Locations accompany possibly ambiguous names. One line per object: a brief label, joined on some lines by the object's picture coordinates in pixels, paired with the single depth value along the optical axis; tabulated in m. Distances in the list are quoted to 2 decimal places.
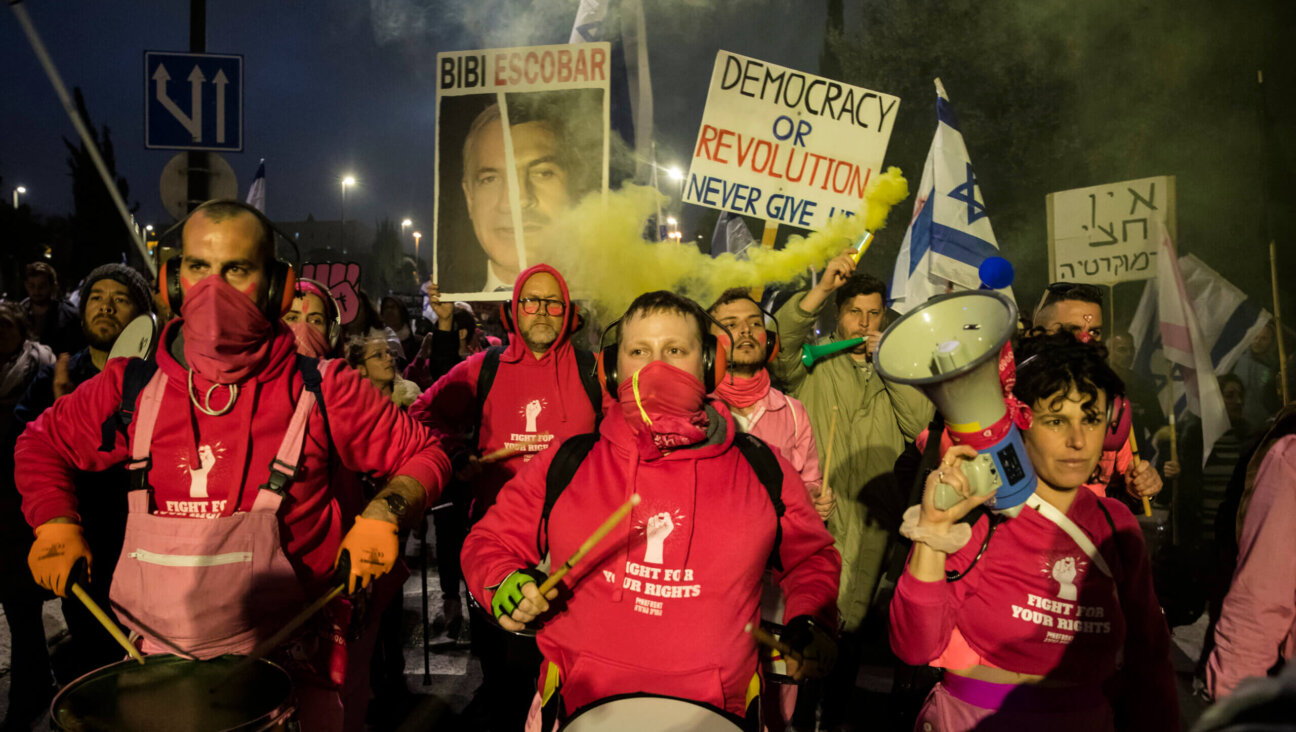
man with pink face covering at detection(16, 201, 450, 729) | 2.47
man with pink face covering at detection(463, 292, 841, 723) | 2.31
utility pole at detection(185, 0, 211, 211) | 7.13
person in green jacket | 5.04
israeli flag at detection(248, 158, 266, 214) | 10.02
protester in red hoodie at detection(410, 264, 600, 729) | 4.75
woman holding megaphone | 2.49
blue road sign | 6.84
